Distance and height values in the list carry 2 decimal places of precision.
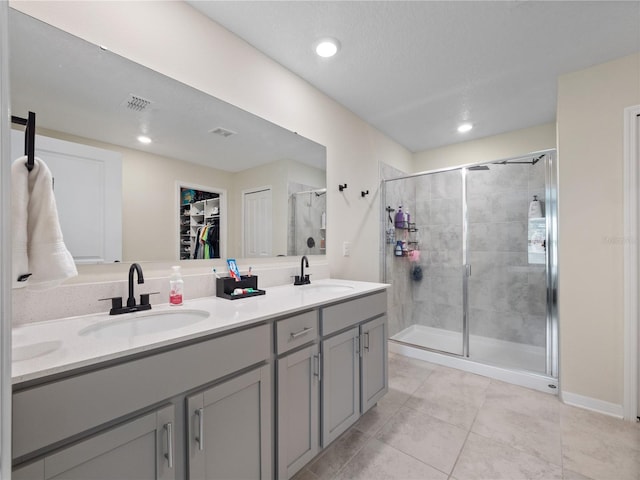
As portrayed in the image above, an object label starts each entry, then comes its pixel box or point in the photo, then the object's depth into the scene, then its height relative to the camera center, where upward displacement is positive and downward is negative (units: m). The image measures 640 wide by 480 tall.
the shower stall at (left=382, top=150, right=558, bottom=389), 2.95 -0.28
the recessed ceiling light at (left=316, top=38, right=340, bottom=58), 1.82 +1.25
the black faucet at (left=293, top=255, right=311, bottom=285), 2.07 -0.28
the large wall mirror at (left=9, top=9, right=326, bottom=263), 1.13 +0.51
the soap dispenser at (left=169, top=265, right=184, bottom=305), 1.38 -0.23
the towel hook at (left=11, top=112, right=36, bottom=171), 0.86 +0.32
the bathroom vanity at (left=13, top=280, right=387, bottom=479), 0.72 -0.50
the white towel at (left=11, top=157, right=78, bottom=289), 0.84 +0.03
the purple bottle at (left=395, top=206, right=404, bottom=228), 3.49 +0.24
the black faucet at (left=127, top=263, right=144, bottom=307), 1.23 -0.20
